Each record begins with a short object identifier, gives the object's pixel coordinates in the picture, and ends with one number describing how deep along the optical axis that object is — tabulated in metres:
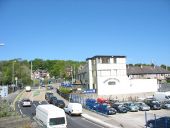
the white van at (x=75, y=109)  23.76
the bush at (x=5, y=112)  17.24
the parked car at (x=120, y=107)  25.31
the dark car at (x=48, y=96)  34.63
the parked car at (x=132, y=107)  26.08
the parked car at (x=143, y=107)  26.46
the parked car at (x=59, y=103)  28.18
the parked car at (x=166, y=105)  27.44
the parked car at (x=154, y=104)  27.36
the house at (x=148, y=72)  54.11
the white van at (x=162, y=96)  32.91
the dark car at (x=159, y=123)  16.82
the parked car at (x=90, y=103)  27.69
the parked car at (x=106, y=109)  24.36
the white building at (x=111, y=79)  40.10
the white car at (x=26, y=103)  30.61
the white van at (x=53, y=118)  17.16
